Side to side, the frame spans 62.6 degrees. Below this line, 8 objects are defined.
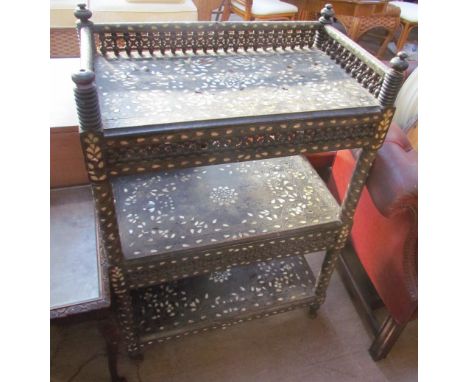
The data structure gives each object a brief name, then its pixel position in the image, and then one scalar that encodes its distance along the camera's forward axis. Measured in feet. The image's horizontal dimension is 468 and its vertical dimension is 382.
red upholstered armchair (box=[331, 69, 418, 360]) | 3.49
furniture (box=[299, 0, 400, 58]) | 8.21
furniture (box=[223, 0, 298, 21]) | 8.97
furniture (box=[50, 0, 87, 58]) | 7.93
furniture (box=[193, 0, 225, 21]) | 10.07
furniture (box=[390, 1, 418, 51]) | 9.87
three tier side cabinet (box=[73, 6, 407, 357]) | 2.67
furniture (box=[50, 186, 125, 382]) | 3.27
